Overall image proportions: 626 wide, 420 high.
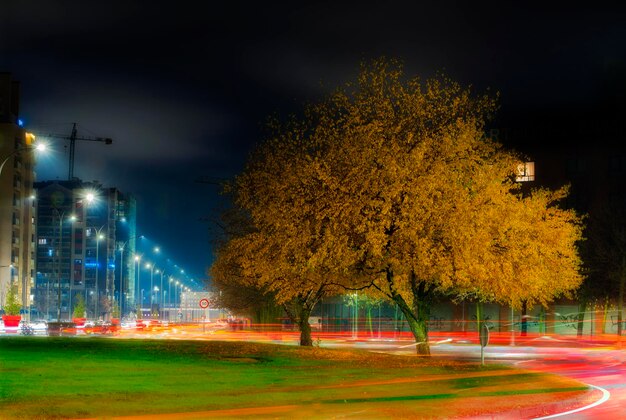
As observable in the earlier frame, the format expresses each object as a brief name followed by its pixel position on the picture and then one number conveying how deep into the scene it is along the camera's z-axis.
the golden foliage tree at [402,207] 29.97
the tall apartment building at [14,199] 139.75
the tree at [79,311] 119.56
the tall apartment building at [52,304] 151.12
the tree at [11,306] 89.56
